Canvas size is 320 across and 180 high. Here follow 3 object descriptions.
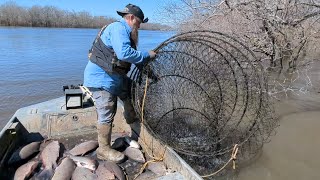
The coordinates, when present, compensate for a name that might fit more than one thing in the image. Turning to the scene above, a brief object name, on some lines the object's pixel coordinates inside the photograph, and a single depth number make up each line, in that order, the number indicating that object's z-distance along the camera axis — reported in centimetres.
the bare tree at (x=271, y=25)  594
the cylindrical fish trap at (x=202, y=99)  319
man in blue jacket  270
